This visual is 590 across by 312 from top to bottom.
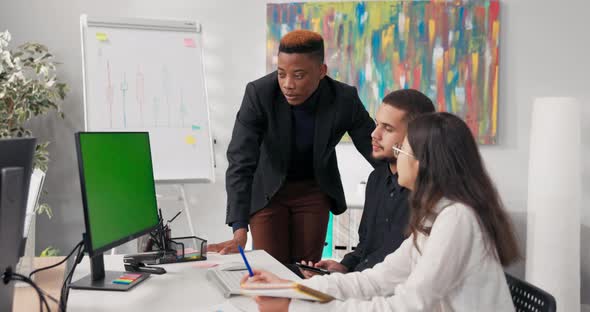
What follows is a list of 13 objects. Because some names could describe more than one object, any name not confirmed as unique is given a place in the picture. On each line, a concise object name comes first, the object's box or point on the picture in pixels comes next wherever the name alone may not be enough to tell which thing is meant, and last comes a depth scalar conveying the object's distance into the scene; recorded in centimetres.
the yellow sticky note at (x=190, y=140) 328
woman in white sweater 119
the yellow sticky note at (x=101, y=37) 321
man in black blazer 217
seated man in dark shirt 175
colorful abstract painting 358
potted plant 330
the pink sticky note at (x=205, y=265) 167
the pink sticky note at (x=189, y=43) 336
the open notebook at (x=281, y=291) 109
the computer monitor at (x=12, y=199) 92
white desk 127
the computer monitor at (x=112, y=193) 136
